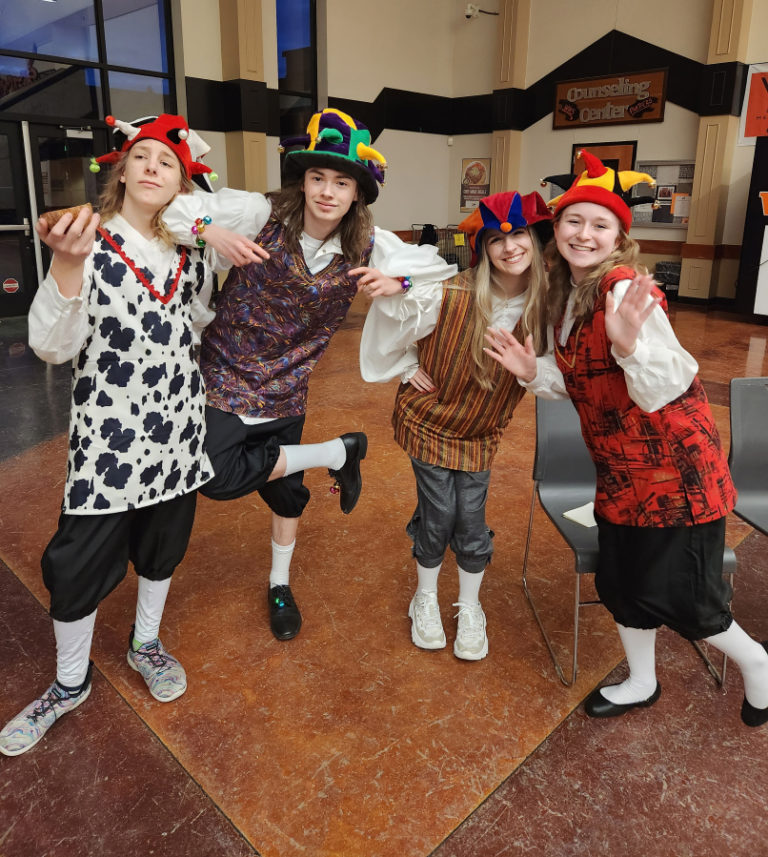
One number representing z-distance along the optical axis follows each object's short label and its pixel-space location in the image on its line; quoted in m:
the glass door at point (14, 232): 8.14
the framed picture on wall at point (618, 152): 10.85
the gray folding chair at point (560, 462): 2.41
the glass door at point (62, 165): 8.41
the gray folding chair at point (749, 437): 2.35
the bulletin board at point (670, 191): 10.39
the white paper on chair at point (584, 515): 2.18
